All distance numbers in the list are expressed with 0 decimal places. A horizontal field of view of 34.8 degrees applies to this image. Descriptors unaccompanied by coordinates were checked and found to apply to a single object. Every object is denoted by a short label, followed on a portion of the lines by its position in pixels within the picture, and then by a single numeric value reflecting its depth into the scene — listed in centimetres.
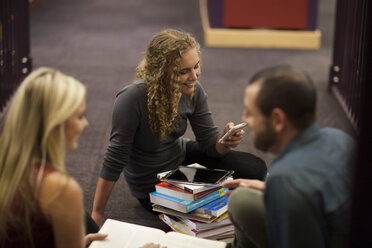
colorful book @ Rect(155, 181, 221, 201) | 237
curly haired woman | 242
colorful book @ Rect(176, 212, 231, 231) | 238
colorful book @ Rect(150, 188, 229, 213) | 237
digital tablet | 242
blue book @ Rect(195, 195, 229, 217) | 236
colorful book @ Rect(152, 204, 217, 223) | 237
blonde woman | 150
